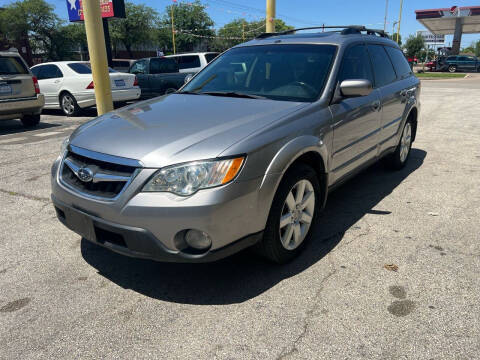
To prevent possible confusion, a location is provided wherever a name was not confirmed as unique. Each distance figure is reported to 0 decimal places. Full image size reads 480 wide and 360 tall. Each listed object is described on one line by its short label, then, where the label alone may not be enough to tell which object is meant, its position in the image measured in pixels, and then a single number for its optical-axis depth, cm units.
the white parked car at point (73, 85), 1052
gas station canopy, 4497
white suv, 1275
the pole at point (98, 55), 643
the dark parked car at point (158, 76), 1248
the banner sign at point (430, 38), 6979
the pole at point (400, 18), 4881
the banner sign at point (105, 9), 1842
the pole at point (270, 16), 937
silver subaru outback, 236
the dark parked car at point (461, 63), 3656
